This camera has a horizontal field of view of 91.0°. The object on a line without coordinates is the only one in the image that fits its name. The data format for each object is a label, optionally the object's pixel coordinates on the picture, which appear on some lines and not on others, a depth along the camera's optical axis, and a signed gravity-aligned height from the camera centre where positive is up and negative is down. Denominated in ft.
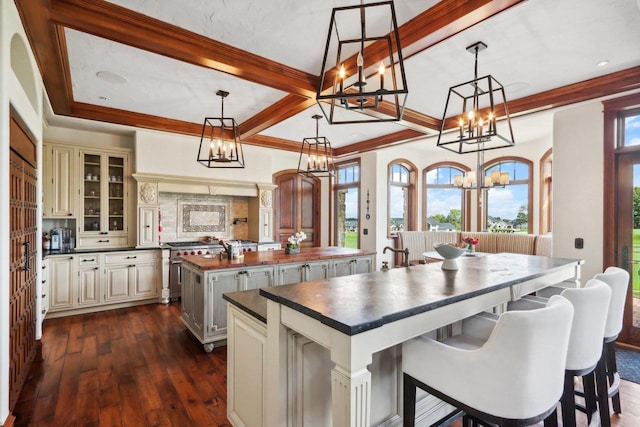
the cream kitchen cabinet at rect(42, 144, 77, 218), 14.80 +1.52
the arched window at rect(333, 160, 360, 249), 24.16 +0.73
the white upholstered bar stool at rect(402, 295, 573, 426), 4.07 -2.18
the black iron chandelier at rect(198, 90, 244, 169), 16.52 +4.43
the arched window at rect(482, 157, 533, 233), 21.39 +0.89
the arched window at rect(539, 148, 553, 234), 20.59 +1.06
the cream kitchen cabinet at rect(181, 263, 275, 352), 10.78 -2.85
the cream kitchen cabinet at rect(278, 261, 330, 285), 12.51 -2.43
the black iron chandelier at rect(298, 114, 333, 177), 13.97 +2.30
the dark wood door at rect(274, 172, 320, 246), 23.17 +0.47
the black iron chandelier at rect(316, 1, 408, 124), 5.29 +4.66
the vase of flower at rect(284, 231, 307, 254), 14.28 -1.57
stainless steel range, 16.60 -2.18
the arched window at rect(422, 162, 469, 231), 24.75 +1.12
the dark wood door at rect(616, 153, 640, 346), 11.34 -0.70
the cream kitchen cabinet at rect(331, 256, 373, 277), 14.28 -2.49
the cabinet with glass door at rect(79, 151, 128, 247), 16.01 +0.80
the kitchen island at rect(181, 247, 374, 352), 10.82 -2.44
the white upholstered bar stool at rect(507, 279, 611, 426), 5.34 -2.13
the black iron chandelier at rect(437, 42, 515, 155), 7.70 +4.60
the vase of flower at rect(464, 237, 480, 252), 16.49 -1.54
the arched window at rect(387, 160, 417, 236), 23.93 +1.31
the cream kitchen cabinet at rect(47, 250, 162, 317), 14.06 -3.23
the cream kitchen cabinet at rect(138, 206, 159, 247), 16.48 -0.69
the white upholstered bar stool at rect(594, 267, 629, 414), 6.59 -2.05
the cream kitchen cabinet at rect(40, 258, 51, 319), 12.96 -3.14
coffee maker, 14.70 -1.27
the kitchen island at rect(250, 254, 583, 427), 4.00 -1.57
